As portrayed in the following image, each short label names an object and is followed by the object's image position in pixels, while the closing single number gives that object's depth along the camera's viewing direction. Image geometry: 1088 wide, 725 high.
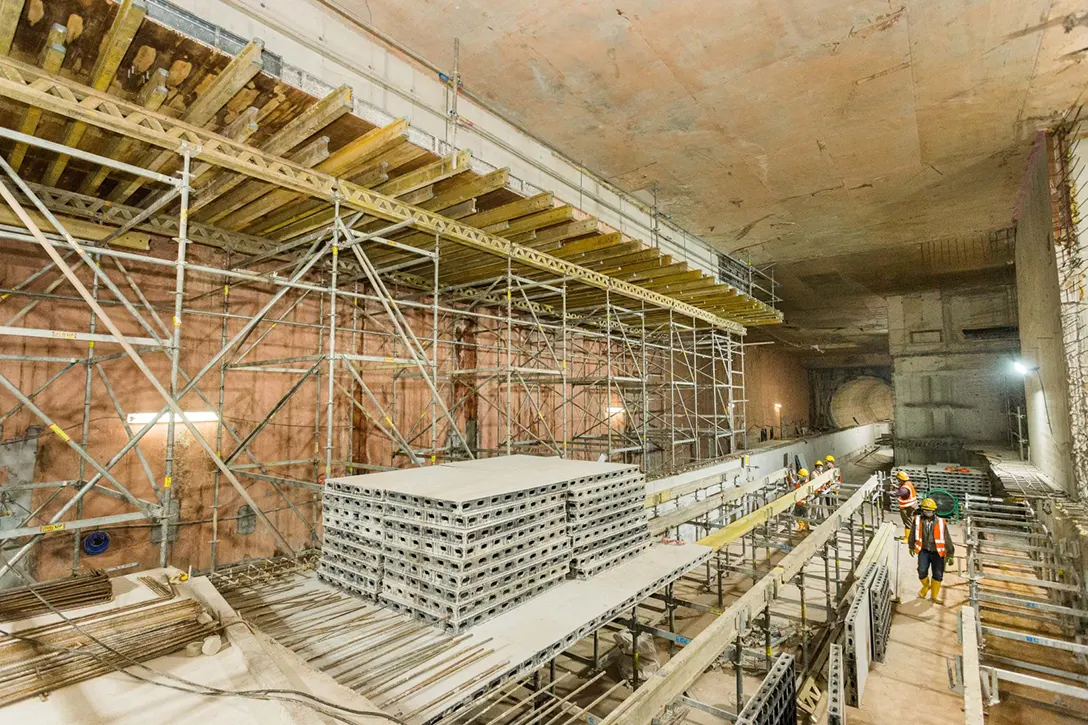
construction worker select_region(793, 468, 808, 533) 12.02
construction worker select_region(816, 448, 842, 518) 10.52
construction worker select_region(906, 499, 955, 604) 8.96
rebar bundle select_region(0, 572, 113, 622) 3.16
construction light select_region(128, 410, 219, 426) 6.84
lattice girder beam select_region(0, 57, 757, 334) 4.20
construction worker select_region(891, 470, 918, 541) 10.62
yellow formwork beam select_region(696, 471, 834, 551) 5.93
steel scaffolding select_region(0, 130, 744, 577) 6.09
